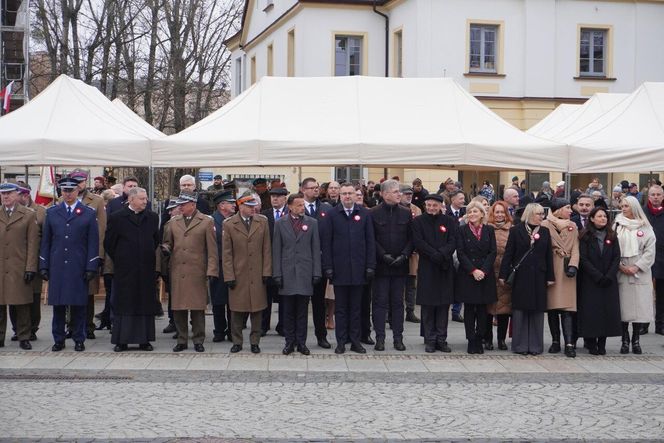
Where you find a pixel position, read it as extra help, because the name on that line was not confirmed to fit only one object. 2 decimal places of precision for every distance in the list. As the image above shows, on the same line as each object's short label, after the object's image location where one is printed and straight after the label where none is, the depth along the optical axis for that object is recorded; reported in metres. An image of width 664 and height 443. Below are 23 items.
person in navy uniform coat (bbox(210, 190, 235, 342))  12.55
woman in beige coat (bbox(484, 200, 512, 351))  12.08
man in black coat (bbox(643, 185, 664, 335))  13.62
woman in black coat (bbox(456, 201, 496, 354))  11.91
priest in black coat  11.88
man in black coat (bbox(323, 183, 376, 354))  11.90
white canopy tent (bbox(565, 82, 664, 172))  15.99
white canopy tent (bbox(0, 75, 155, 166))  15.35
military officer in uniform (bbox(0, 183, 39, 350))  11.91
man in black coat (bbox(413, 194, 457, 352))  11.92
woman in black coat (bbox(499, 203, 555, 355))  11.70
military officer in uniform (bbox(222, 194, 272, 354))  11.82
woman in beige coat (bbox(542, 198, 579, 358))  11.80
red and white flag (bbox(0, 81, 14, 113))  26.97
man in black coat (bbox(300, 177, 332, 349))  12.10
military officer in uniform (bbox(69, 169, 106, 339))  12.44
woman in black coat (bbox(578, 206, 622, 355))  11.85
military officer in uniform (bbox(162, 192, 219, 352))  11.88
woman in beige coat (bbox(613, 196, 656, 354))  12.08
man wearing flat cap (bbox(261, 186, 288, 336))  12.84
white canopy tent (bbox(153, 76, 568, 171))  15.36
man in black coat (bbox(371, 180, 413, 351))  12.09
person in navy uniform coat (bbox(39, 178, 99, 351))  11.82
